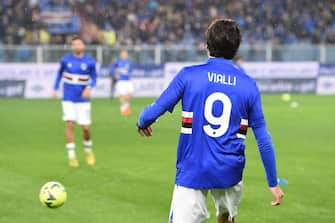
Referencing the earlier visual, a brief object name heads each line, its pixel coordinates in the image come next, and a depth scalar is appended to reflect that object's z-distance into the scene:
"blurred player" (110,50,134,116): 49.26
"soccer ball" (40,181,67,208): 17.75
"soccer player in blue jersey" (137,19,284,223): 10.30
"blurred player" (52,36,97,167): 26.78
